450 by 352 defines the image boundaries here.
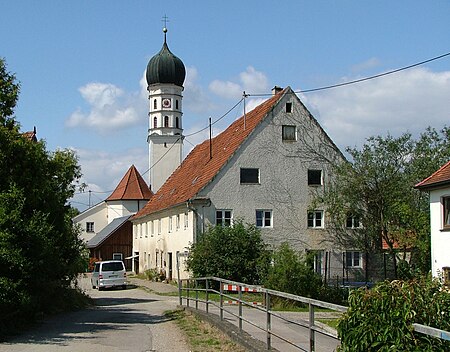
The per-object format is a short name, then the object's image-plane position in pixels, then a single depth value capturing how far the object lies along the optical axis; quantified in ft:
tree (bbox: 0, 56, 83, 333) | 47.47
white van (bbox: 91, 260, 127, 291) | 126.52
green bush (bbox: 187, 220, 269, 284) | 108.99
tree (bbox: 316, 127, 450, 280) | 112.78
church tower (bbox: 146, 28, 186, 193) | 269.03
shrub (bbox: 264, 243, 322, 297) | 89.25
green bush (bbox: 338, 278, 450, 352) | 19.66
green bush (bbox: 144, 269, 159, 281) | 147.92
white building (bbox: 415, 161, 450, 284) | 84.99
